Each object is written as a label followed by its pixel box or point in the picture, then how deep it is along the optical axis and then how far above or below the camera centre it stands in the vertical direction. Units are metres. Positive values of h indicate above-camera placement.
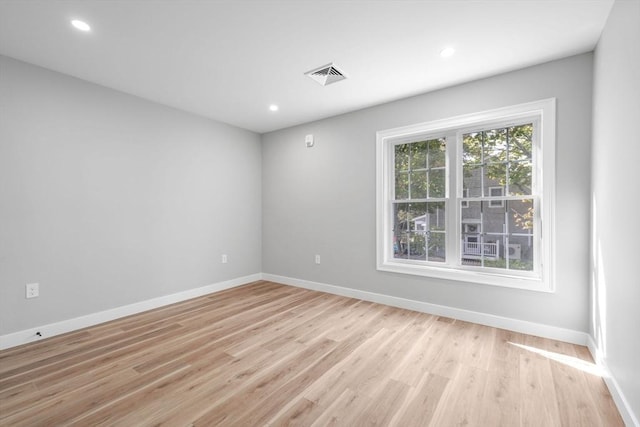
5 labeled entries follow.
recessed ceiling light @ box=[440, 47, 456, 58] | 2.40 +1.41
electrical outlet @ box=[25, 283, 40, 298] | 2.58 -0.72
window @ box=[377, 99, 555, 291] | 2.73 +0.17
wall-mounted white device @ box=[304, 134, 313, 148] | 4.29 +1.12
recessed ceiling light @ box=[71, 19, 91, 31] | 2.06 +1.41
